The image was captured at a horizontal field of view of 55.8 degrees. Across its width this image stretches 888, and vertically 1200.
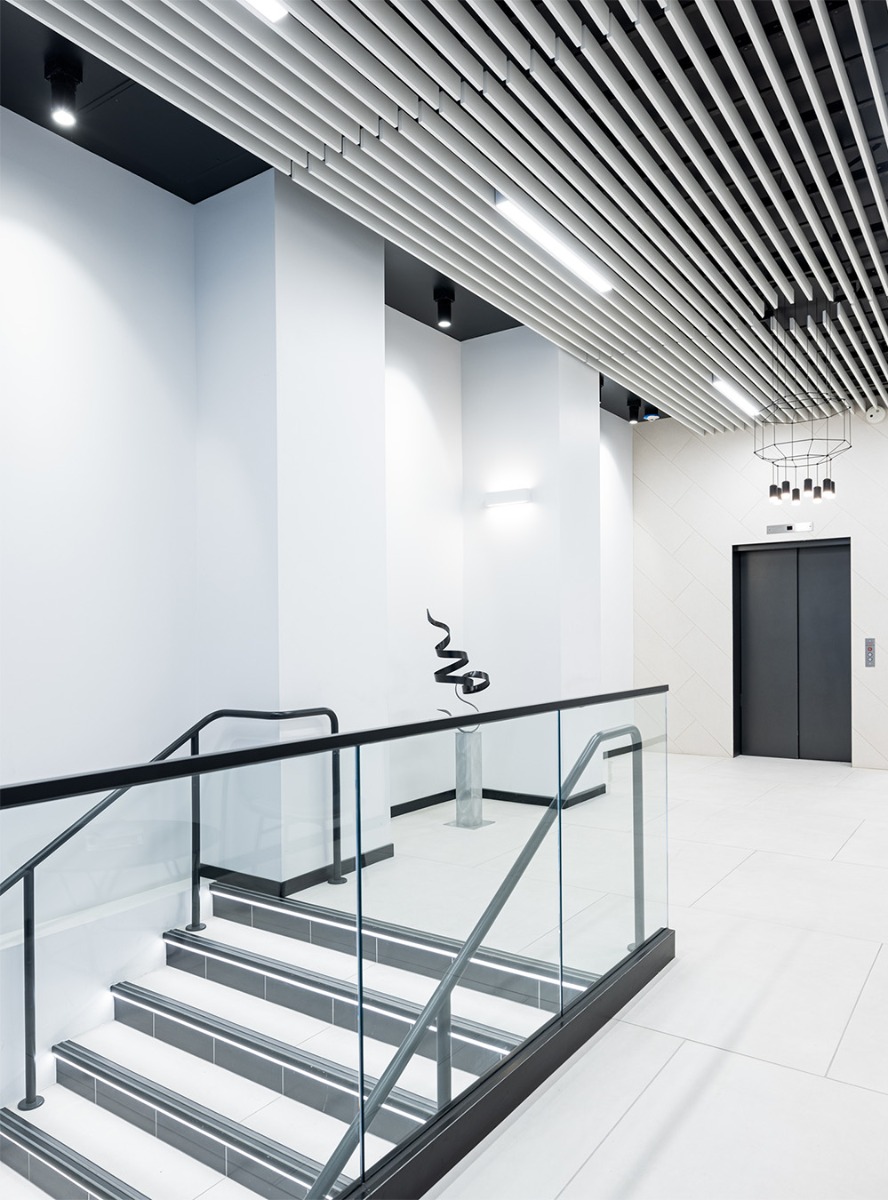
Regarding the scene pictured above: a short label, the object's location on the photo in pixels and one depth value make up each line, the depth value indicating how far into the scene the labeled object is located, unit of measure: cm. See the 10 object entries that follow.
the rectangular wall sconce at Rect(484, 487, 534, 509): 652
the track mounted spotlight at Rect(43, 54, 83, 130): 335
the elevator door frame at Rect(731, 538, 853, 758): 874
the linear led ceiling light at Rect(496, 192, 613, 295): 404
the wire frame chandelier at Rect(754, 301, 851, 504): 790
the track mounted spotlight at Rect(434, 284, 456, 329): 568
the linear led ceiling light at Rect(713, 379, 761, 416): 696
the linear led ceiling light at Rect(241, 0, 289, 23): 268
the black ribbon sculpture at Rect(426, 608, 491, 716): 586
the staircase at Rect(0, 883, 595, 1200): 153
